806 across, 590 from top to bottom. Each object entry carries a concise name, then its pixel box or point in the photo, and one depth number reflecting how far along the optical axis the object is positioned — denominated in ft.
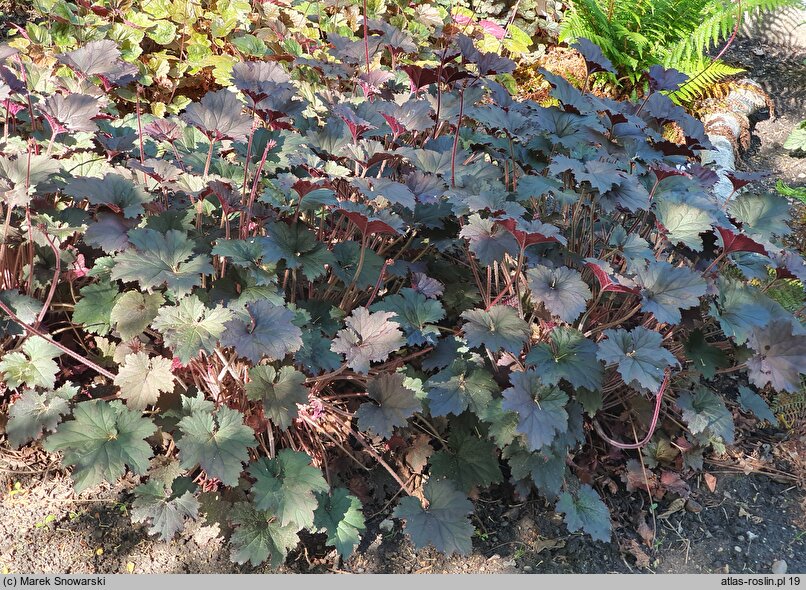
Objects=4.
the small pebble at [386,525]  6.88
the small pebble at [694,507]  7.45
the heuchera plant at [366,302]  5.96
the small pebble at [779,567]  6.89
